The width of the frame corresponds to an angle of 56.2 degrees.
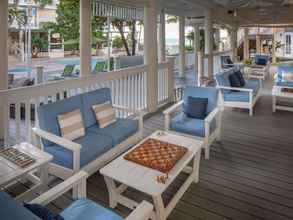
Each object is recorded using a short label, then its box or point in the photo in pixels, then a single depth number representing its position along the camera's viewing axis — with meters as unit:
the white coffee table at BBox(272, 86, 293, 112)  5.90
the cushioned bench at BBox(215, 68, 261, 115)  5.62
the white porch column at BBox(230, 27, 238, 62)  13.99
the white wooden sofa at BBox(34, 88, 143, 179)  2.79
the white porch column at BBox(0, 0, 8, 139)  4.17
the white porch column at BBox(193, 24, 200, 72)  13.70
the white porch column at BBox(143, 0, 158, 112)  5.46
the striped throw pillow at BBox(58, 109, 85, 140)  3.06
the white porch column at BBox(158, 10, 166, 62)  10.73
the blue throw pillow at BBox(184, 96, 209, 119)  3.99
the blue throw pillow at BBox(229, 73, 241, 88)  5.95
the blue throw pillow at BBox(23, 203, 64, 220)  1.55
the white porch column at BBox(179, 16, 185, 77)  11.80
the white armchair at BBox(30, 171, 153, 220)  1.73
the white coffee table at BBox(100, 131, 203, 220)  2.18
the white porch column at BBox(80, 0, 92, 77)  4.53
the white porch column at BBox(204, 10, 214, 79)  9.73
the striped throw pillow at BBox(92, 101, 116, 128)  3.58
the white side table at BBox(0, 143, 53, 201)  2.21
